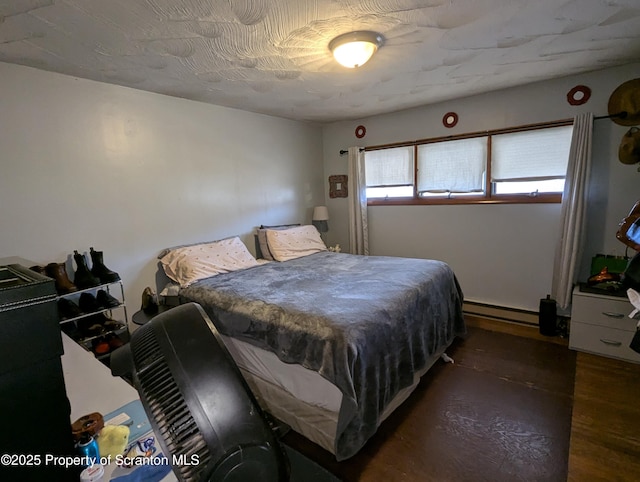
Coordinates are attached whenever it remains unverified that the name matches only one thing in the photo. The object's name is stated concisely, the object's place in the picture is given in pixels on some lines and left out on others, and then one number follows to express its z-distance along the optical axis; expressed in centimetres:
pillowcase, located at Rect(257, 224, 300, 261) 349
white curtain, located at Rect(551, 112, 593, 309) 266
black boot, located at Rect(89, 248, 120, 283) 229
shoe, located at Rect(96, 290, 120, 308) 227
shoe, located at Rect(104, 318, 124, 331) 226
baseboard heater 314
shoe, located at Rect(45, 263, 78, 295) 207
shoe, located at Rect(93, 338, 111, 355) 219
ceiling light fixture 181
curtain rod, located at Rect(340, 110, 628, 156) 255
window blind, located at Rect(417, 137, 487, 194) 334
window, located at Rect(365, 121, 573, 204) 296
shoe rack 212
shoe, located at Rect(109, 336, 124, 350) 224
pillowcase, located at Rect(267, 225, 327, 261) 342
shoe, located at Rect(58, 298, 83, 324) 209
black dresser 44
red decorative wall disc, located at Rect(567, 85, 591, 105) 271
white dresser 235
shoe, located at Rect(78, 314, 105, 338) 217
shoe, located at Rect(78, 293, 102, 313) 221
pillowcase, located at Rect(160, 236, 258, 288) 268
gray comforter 159
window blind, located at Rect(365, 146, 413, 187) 383
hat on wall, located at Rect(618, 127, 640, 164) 247
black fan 35
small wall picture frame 442
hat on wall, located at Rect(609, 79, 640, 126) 250
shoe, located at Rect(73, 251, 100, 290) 218
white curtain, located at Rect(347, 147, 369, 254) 409
